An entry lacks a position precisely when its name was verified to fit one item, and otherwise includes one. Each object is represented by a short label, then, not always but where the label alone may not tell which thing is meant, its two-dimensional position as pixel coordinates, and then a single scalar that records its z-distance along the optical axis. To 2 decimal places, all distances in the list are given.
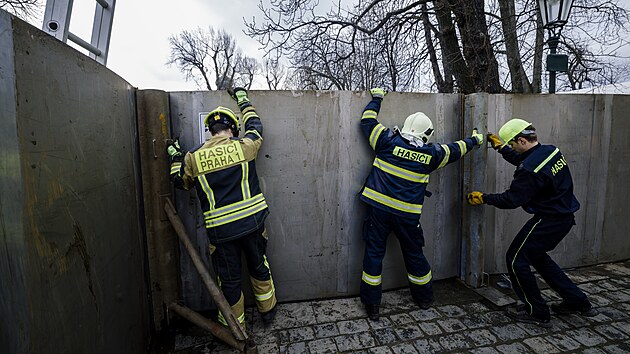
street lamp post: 4.23
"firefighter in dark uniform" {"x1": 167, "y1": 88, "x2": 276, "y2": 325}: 2.70
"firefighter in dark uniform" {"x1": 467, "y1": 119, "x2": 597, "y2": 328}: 2.96
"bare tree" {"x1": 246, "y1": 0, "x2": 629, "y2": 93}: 6.05
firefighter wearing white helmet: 3.12
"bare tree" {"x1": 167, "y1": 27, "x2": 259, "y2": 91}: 31.42
